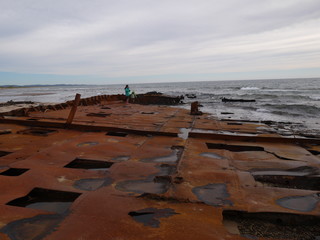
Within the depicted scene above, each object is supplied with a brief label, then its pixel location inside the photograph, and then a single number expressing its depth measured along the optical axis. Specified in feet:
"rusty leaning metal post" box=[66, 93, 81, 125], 19.77
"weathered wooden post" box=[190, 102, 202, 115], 36.51
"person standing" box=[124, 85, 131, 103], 57.82
